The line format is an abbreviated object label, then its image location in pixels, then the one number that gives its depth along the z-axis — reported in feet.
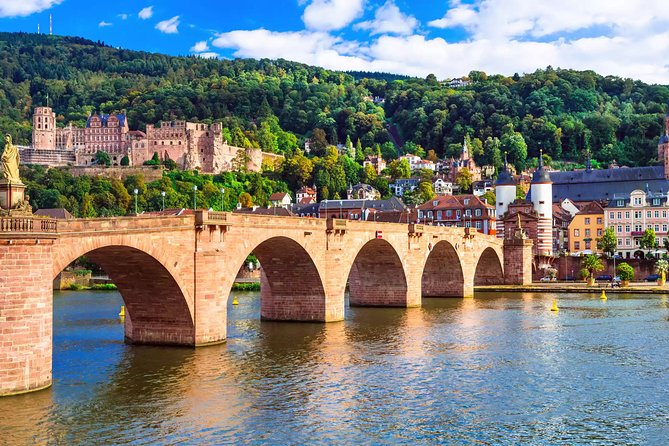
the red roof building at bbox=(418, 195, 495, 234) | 419.13
